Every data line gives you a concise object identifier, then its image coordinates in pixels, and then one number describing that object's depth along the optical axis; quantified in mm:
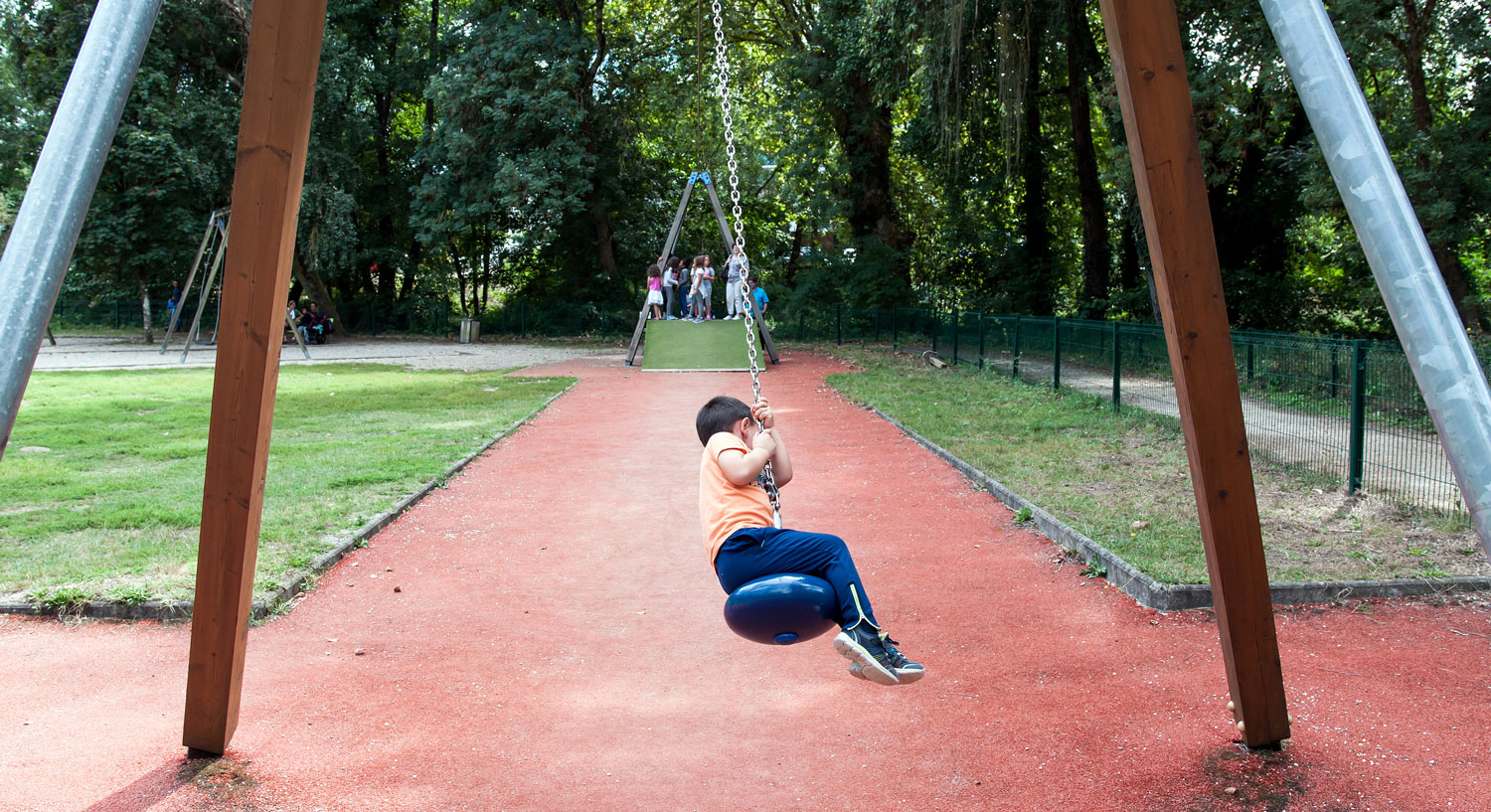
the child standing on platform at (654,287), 23656
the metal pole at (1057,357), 16353
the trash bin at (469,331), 35938
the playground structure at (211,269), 23500
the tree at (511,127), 30750
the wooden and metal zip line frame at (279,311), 3775
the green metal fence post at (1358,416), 8711
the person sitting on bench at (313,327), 33062
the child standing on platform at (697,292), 22853
